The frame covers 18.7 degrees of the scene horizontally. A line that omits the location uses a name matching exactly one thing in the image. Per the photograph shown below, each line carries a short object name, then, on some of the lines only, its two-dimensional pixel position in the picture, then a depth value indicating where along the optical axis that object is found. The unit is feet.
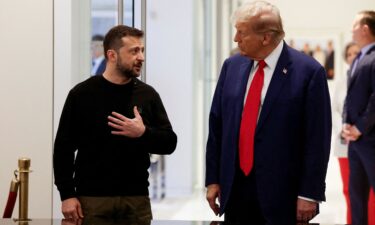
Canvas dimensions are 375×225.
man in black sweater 17.49
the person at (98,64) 43.14
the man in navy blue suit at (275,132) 16.08
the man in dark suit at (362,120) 27.87
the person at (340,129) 31.36
